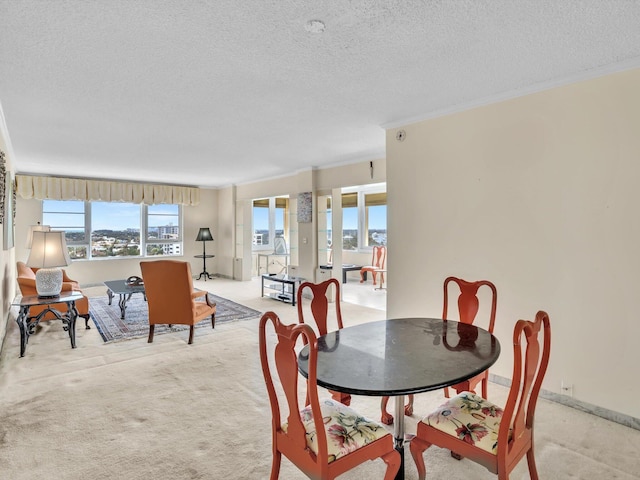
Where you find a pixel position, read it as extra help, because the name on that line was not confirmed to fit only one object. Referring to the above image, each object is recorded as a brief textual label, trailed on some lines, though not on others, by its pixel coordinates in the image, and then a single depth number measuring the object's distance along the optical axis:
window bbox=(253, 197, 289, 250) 9.66
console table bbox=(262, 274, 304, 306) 6.15
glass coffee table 5.08
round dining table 1.50
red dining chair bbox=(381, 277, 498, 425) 2.41
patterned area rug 4.48
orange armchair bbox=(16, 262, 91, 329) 4.45
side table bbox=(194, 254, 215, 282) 8.88
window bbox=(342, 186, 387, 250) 9.20
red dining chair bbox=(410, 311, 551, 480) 1.45
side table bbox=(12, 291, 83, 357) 3.65
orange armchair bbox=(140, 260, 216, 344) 3.99
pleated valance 7.00
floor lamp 8.82
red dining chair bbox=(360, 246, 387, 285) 8.38
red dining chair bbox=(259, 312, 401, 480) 1.37
